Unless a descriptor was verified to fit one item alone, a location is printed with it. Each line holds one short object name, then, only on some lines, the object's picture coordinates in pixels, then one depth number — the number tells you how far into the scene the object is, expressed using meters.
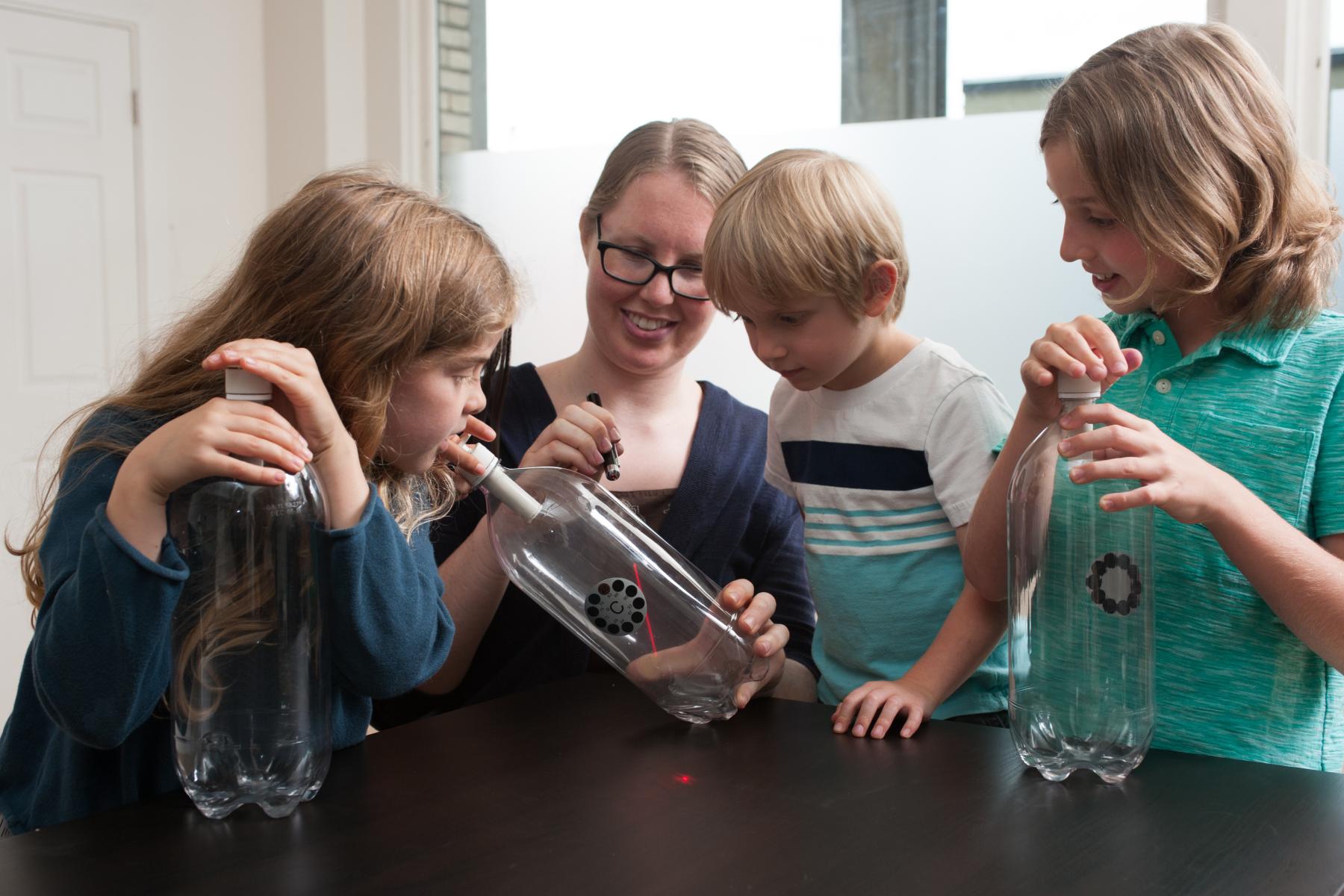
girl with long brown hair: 0.84
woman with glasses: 1.57
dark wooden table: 0.74
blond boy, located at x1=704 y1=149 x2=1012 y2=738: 1.27
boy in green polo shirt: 1.04
